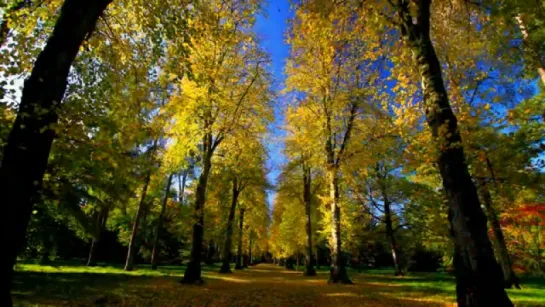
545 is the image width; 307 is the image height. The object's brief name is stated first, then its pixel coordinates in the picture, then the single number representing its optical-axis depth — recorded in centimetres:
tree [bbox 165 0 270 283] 1391
